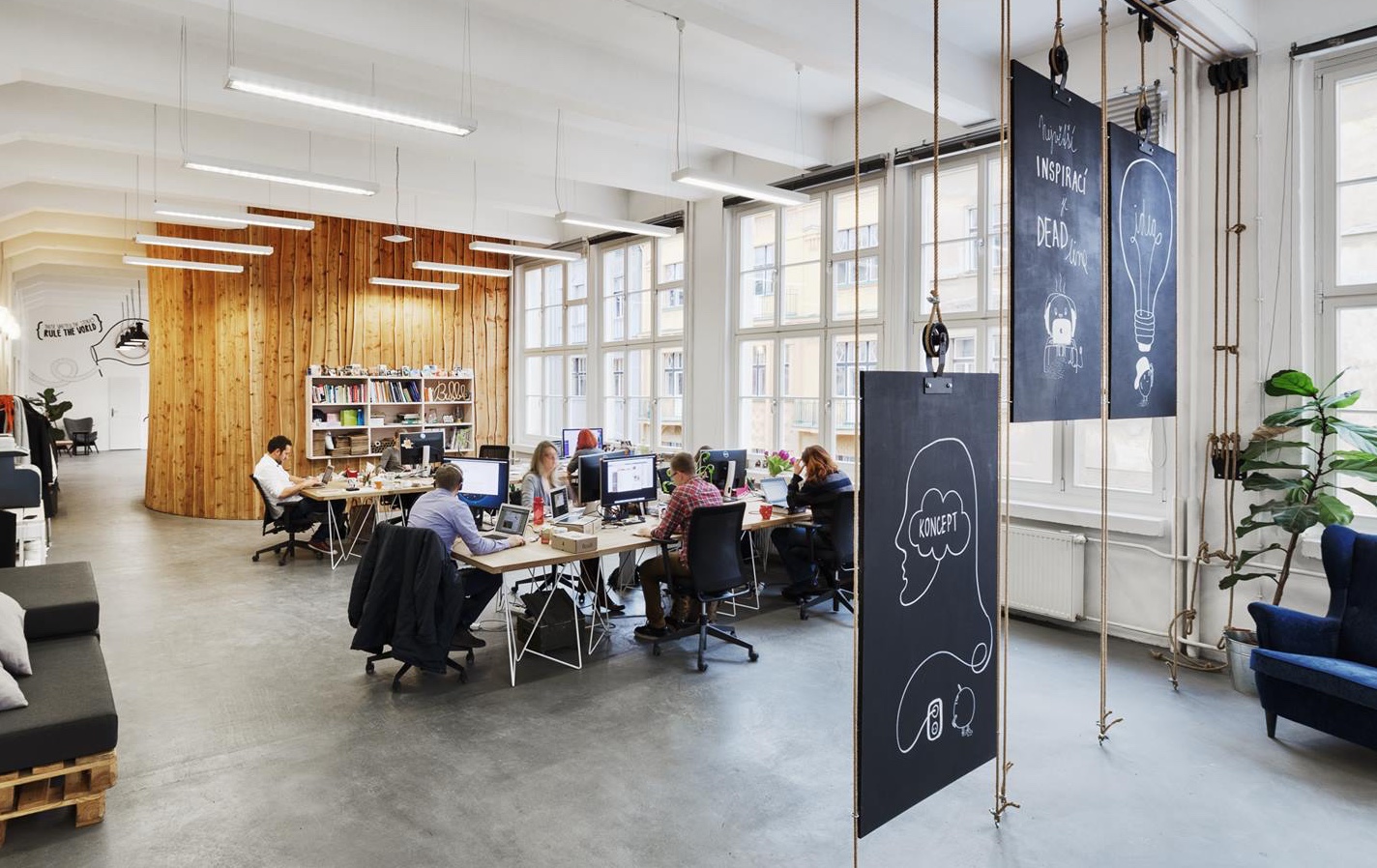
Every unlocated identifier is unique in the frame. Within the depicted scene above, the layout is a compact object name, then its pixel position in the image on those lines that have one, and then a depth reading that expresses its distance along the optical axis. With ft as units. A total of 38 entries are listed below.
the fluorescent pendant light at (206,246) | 26.53
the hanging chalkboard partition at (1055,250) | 8.73
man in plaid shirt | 16.79
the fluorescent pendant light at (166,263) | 28.42
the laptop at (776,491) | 22.57
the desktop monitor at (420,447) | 29.73
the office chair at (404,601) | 14.28
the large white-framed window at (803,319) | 24.91
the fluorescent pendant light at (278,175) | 18.93
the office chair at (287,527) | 25.49
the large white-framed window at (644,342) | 32.76
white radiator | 18.48
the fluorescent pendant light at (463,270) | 30.91
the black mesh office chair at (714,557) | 16.05
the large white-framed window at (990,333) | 18.58
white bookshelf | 36.29
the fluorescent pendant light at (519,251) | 29.86
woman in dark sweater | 19.74
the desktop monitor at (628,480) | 20.11
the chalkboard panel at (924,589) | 6.89
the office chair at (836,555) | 19.22
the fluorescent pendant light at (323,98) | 14.43
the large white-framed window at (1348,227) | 15.17
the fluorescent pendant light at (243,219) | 24.54
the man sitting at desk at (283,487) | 25.34
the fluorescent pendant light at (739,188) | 19.45
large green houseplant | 13.80
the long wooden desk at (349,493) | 24.85
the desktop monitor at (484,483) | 21.45
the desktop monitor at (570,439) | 32.62
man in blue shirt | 15.69
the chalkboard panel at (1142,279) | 10.80
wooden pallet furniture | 9.43
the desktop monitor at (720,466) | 23.49
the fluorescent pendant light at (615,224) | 24.63
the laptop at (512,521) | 17.30
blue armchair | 11.78
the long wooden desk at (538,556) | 15.05
